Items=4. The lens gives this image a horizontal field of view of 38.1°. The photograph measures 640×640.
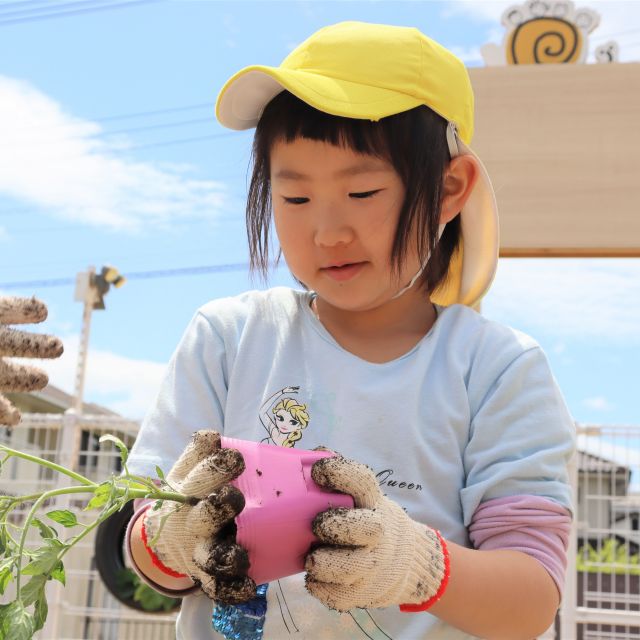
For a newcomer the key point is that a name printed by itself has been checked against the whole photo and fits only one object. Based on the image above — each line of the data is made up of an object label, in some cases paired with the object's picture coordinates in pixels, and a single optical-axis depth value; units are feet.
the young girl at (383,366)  4.15
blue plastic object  4.18
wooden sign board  9.31
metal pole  20.85
